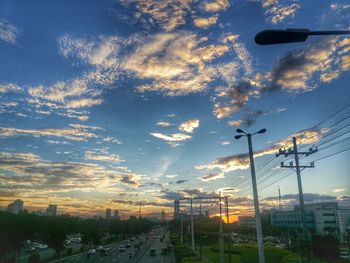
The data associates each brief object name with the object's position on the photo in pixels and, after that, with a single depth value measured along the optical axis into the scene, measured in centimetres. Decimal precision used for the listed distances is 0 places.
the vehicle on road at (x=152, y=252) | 6586
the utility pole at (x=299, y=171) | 2800
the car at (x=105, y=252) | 6569
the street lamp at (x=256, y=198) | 1895
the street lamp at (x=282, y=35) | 432
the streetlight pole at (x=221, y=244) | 3994
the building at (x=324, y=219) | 11294
